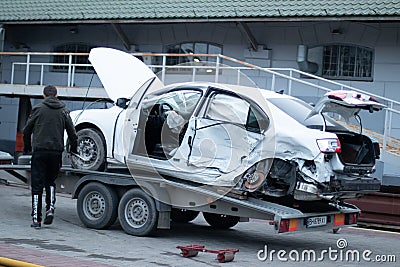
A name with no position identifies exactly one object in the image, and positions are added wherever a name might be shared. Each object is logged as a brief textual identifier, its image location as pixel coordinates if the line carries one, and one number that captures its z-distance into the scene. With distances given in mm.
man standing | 12055
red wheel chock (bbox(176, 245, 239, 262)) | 10102
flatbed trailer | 10969
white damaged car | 10773
